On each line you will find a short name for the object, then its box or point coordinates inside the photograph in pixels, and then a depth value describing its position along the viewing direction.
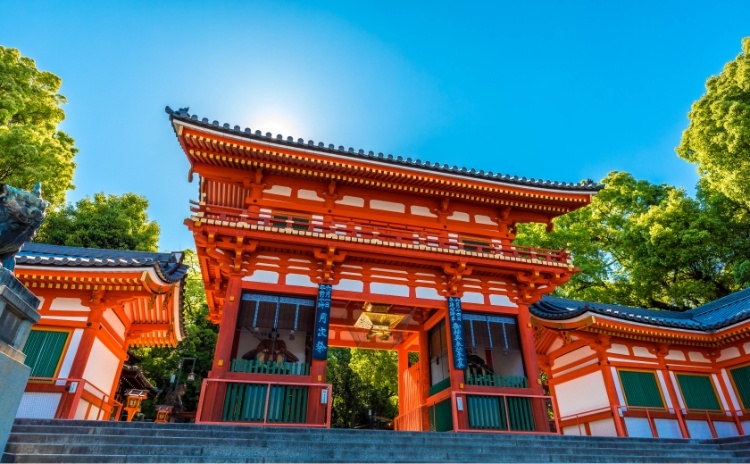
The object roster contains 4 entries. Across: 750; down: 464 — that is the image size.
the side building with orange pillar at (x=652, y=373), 12.52
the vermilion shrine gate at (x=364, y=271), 9.81
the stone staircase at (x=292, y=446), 5.65
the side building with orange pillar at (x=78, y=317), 9.18
